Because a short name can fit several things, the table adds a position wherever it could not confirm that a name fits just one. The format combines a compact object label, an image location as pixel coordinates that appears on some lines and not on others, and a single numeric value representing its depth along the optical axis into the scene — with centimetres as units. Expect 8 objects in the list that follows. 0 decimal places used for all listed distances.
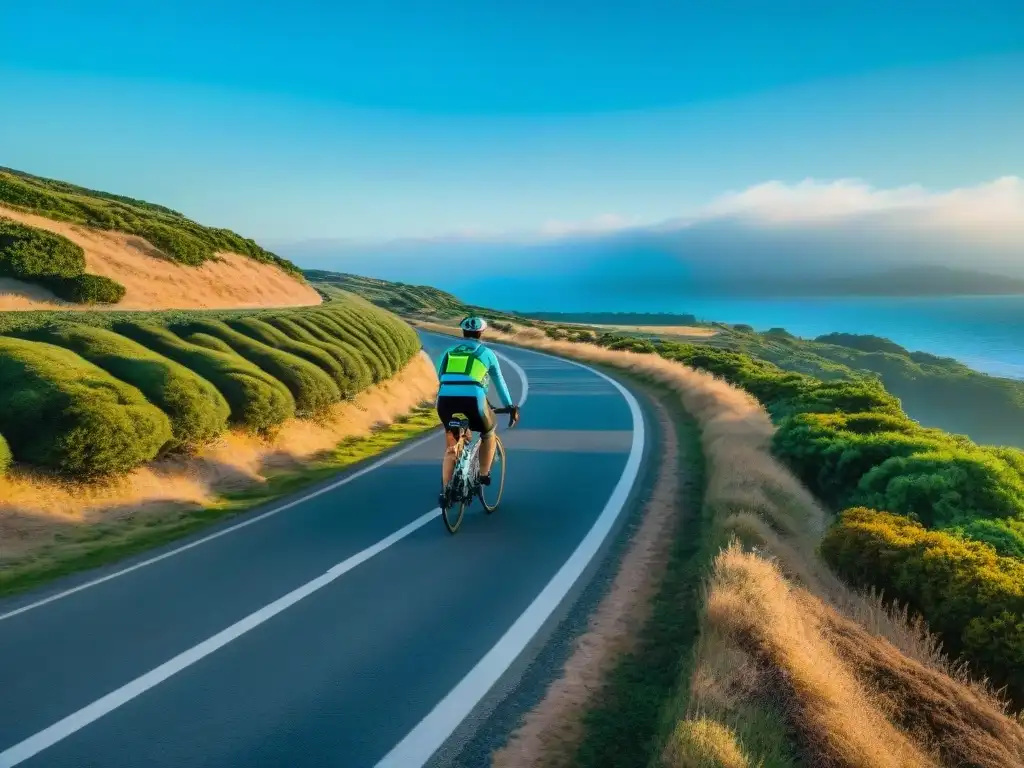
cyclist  908
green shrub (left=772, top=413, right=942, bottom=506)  1236
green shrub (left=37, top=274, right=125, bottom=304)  2531
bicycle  923
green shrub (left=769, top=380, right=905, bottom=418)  1752
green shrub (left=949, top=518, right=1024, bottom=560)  880
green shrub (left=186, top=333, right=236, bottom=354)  1593
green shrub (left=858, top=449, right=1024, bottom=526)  1007
